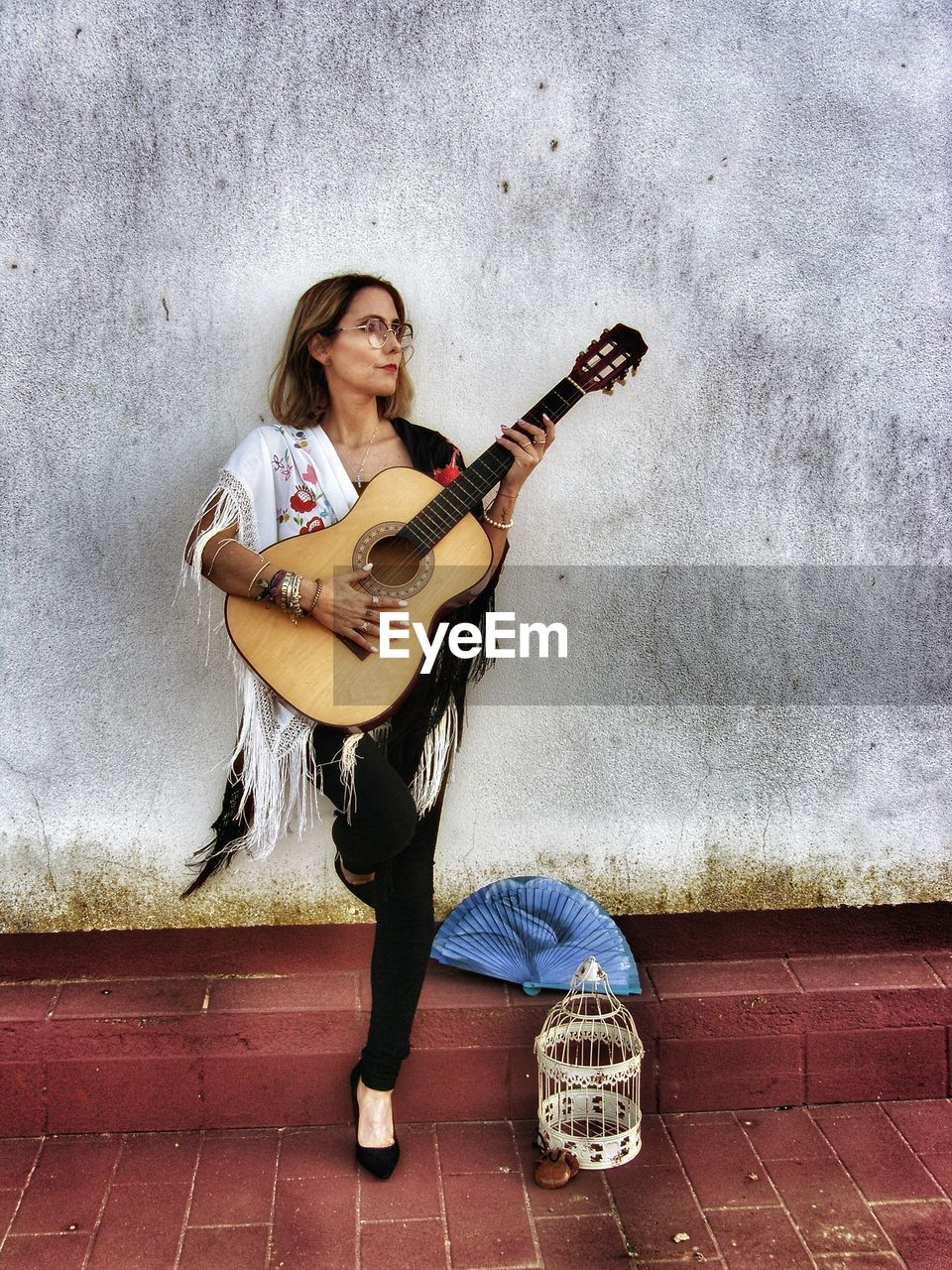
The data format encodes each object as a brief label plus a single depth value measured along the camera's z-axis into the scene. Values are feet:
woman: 8.25
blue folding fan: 9.62
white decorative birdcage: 8.59
